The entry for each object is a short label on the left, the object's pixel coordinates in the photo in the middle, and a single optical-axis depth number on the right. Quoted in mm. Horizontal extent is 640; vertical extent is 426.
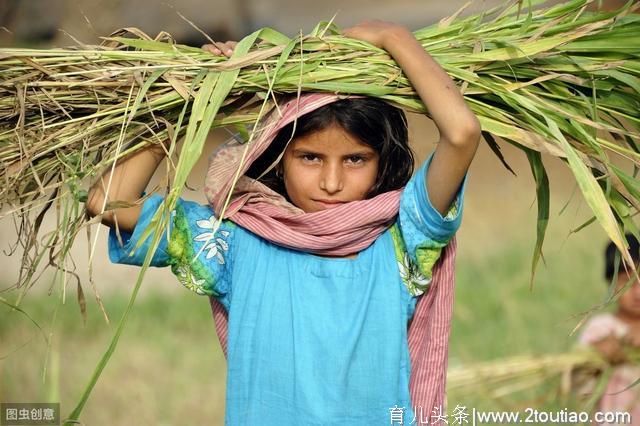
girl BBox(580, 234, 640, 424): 7754
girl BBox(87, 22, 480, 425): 4984
